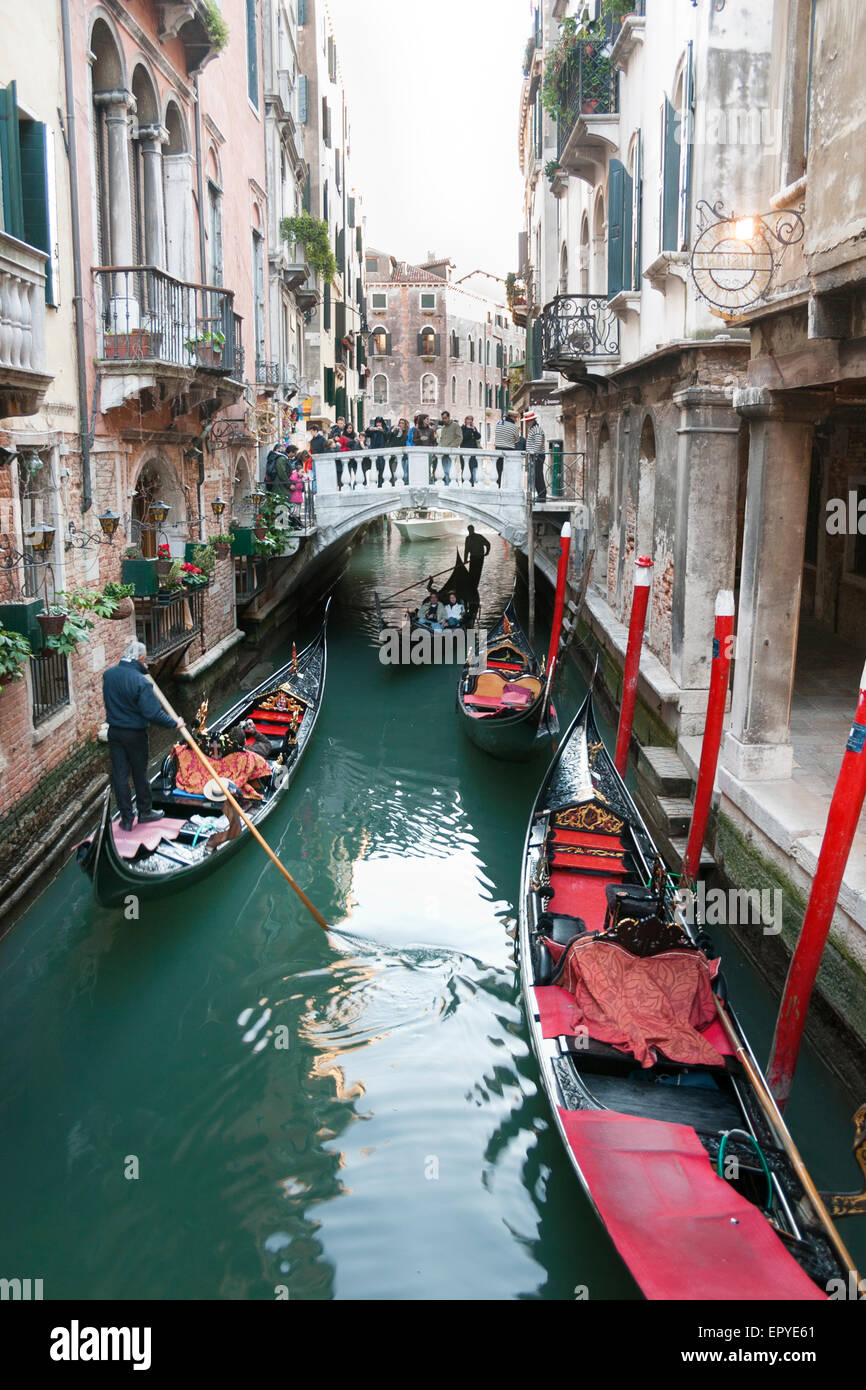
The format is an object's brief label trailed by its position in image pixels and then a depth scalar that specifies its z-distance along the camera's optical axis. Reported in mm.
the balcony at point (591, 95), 9773
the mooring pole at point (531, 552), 12883
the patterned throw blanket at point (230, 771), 6762
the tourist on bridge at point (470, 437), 14306
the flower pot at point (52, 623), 5749
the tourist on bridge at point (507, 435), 15422
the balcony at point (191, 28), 8109
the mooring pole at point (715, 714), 5539
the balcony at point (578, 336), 10133
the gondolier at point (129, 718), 5938
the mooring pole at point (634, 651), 7109
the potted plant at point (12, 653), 5273
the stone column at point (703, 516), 6934
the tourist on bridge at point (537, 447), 13133
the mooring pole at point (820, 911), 3729
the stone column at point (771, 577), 5406
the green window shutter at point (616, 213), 8961
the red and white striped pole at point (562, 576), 10375
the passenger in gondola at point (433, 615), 13141
